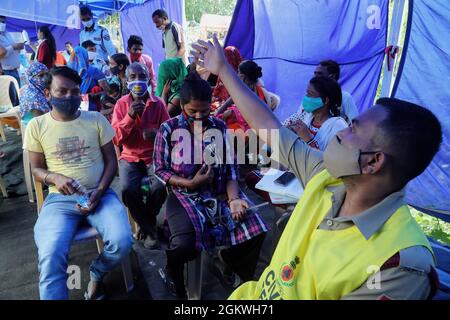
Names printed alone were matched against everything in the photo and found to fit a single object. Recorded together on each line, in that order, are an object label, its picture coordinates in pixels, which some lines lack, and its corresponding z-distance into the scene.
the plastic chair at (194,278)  2.28
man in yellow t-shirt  2.17
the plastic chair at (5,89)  5.09
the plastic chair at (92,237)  2.24
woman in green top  4.13
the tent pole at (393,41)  3.40
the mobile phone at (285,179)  2.25
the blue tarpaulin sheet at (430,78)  3.00
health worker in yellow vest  0.94
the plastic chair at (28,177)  3.60
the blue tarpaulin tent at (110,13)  4.99
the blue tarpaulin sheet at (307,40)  3.85
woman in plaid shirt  2.20
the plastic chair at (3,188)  3.91
